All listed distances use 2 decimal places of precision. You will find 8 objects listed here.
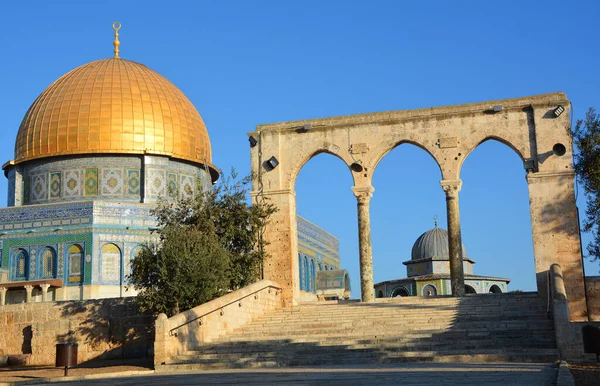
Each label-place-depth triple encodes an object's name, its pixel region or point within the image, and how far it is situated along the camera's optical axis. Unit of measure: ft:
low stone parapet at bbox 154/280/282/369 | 46.75
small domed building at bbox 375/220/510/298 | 137.39
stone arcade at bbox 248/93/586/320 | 60.54
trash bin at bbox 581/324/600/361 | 41.39
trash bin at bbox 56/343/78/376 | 45.70
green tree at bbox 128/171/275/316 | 56.03
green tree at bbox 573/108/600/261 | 58.34
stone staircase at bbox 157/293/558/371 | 42.98
